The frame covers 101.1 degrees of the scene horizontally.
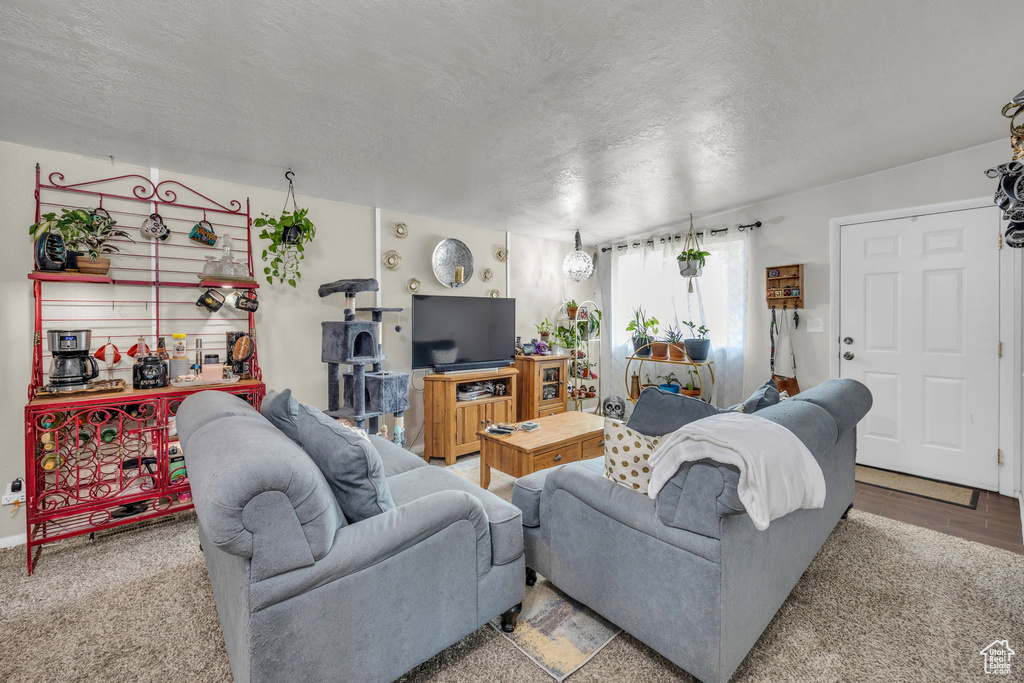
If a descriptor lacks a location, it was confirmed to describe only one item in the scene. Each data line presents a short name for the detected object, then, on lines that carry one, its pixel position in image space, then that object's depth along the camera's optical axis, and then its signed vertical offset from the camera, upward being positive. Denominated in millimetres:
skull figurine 3746 -670
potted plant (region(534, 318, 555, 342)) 5129 +37
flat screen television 3979 +19
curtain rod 4016 +1008
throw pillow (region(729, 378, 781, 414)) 1841 -312
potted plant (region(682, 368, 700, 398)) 4445 -600
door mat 2877 -1170
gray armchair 1092 -709
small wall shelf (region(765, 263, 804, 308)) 3727 +384
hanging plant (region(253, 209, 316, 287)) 3104 +720
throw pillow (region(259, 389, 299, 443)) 1799 -340
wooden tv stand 3789 -769
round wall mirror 4227 +737
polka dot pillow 1570 -477
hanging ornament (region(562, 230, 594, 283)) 4383 +710
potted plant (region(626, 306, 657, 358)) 4715 +4
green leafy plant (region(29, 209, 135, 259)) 2324 +633
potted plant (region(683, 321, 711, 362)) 4258 -169
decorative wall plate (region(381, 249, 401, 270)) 3910 +701
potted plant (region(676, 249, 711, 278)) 4148 +688
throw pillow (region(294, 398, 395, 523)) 1377 -445
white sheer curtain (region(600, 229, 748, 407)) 4191 +381
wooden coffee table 2646 -755
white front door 2961 -93
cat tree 3246 -292
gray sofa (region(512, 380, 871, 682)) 1305 -781
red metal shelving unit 2266 -257
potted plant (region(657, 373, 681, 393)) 4489 -570
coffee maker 2312 -108
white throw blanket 1214 -401
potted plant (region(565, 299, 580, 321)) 5230 +293
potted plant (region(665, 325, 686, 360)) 4395 -149
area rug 1542 -1195
